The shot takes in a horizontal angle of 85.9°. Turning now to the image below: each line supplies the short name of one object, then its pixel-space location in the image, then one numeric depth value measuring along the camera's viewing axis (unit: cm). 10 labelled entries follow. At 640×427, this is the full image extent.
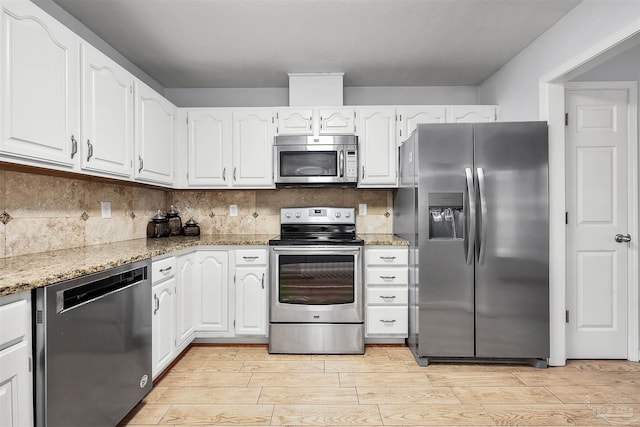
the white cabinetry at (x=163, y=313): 216
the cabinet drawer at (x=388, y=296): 288
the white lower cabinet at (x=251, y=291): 292
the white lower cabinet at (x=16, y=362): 113
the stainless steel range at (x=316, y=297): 281
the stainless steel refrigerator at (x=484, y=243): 248
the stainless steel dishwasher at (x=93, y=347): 127
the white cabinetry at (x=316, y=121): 321
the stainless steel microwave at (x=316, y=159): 314
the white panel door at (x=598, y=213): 260
